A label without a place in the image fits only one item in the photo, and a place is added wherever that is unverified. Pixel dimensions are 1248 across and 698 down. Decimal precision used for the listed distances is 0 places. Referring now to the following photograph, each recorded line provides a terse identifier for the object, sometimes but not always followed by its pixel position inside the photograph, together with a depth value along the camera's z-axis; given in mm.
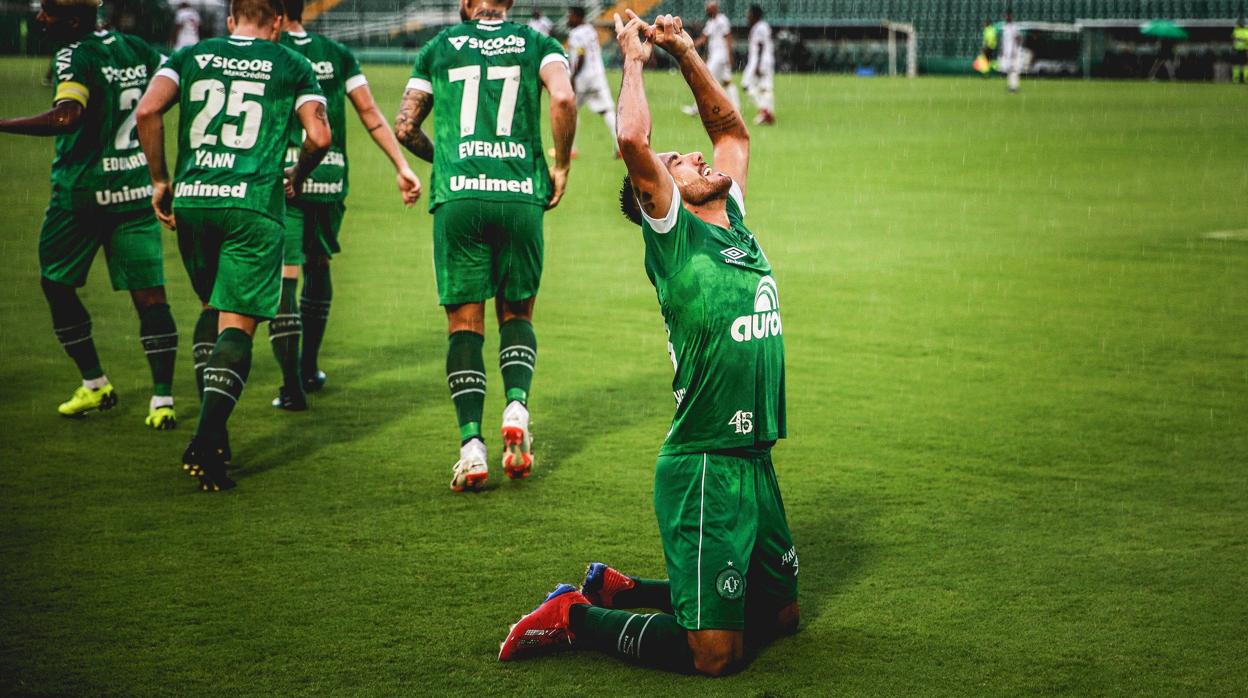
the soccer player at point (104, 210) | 6969
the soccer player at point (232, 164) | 6148
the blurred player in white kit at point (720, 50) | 27562
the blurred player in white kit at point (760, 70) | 26020
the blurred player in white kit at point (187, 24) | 30672
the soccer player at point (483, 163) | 6270
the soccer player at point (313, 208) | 7504
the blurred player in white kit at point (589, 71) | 21641
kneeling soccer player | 4152
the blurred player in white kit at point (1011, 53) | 35469
